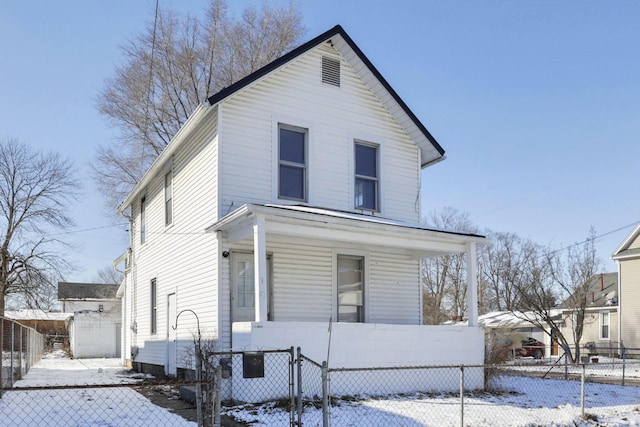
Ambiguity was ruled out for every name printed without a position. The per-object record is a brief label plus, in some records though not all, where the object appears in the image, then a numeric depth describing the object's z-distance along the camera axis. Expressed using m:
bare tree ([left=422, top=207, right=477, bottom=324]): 42.31
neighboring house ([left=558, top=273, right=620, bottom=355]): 31.64
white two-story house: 11.37
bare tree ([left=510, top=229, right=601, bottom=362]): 23.47
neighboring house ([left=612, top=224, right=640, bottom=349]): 28.88
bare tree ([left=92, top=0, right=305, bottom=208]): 25.67
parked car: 30.53
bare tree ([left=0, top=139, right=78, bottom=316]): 29.27
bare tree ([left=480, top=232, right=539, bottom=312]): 44.06
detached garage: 29.77
